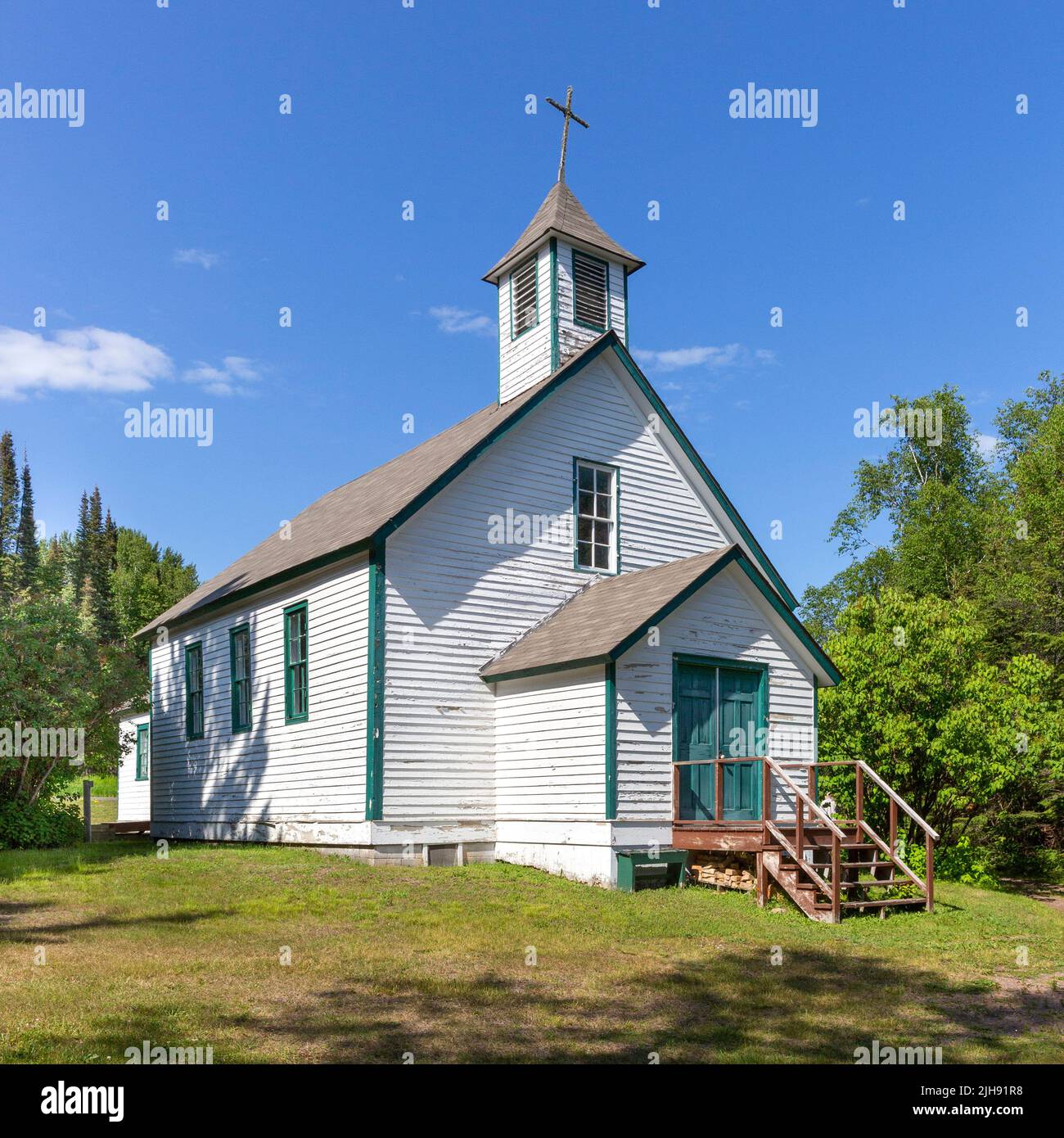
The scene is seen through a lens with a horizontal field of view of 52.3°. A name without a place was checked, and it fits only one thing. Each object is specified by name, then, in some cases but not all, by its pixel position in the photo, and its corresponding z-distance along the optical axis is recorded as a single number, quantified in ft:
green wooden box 46.70
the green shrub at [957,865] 64.64
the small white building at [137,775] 89.67
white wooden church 49.90
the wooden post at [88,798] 62.98
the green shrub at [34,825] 61.77
